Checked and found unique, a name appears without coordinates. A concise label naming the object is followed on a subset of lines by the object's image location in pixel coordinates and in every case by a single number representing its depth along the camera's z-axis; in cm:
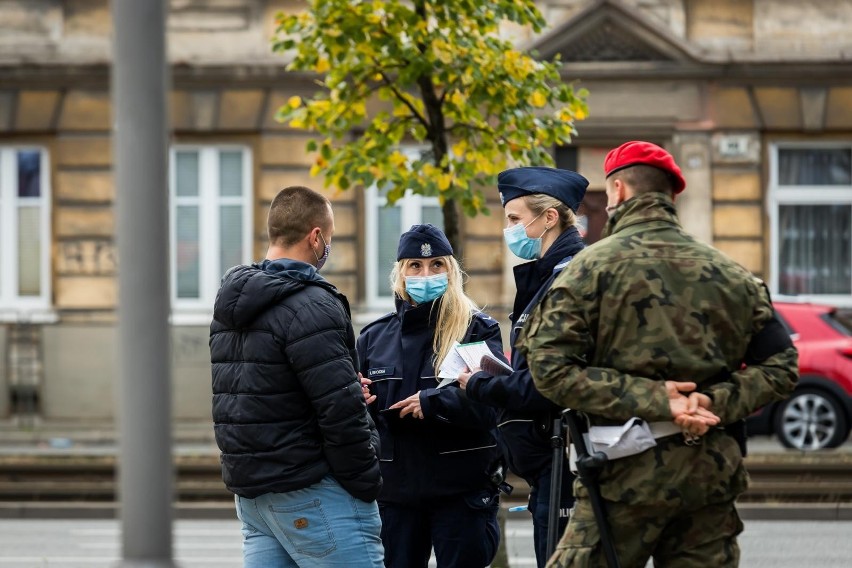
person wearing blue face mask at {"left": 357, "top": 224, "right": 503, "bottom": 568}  1121
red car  3024
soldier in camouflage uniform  839
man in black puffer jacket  935
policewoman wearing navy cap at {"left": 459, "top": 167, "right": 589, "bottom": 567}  994
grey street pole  627
